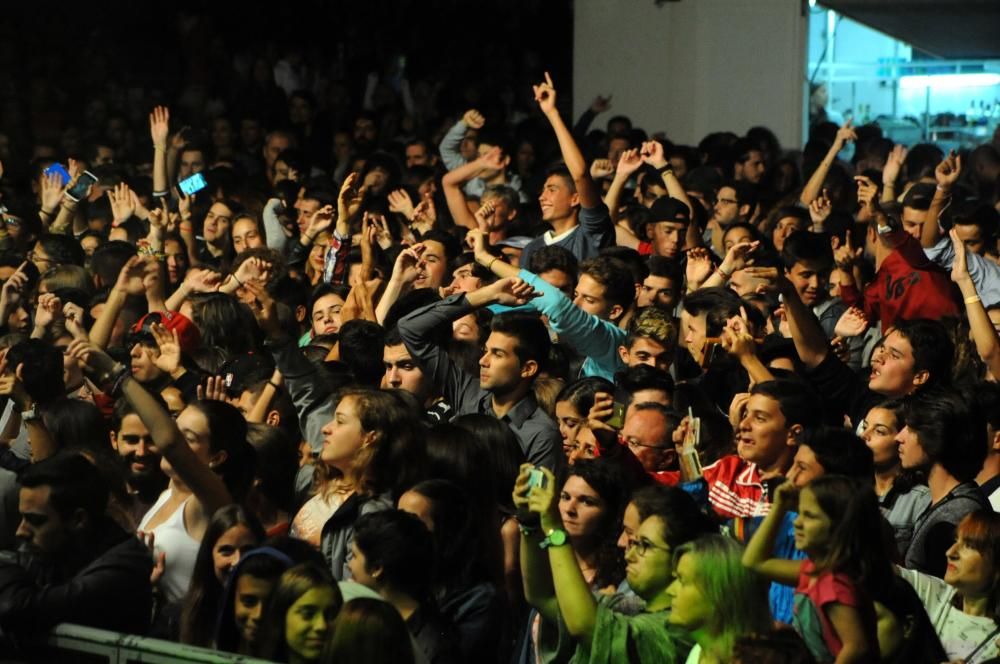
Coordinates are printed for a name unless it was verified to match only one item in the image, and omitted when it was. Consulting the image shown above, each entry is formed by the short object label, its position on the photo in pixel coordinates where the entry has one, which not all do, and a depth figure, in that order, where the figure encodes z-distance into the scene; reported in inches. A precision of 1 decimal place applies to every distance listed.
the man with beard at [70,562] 358.9
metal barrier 321.4
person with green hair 330.0
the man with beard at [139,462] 462.6
